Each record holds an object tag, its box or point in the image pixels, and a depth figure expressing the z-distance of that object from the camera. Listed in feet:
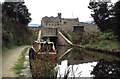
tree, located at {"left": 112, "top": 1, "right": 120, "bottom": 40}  66.31
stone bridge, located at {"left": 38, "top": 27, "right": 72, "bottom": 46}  115.14
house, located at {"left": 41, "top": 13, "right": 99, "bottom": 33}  125.18
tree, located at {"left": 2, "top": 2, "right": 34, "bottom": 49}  77.09
